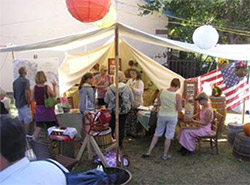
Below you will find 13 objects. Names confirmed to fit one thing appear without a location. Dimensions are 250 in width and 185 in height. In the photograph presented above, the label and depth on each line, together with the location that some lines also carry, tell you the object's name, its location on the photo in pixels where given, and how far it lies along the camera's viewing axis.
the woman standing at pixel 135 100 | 5.25
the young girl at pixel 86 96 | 4.26
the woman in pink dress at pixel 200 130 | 4.34
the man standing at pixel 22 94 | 4.73
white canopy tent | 3.72
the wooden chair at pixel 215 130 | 4.46
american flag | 6.41
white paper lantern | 3.86
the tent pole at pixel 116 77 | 3.39
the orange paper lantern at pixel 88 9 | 3.04
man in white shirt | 1.22
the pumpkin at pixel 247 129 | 4.25
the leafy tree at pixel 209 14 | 8.51
